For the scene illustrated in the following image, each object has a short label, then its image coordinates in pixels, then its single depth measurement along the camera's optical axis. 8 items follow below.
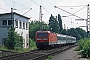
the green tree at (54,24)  109.49
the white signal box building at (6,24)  48.50
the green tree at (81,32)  132.79
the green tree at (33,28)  75.56
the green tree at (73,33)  120.56
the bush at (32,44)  59.44
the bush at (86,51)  24.42
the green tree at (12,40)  42.41
